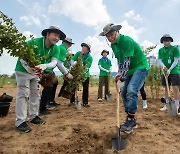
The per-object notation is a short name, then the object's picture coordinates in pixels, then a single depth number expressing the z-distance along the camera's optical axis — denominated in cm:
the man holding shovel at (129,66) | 258
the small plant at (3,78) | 821
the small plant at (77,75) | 419
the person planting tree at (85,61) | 431
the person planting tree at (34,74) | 271
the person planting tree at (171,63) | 386
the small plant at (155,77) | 534
